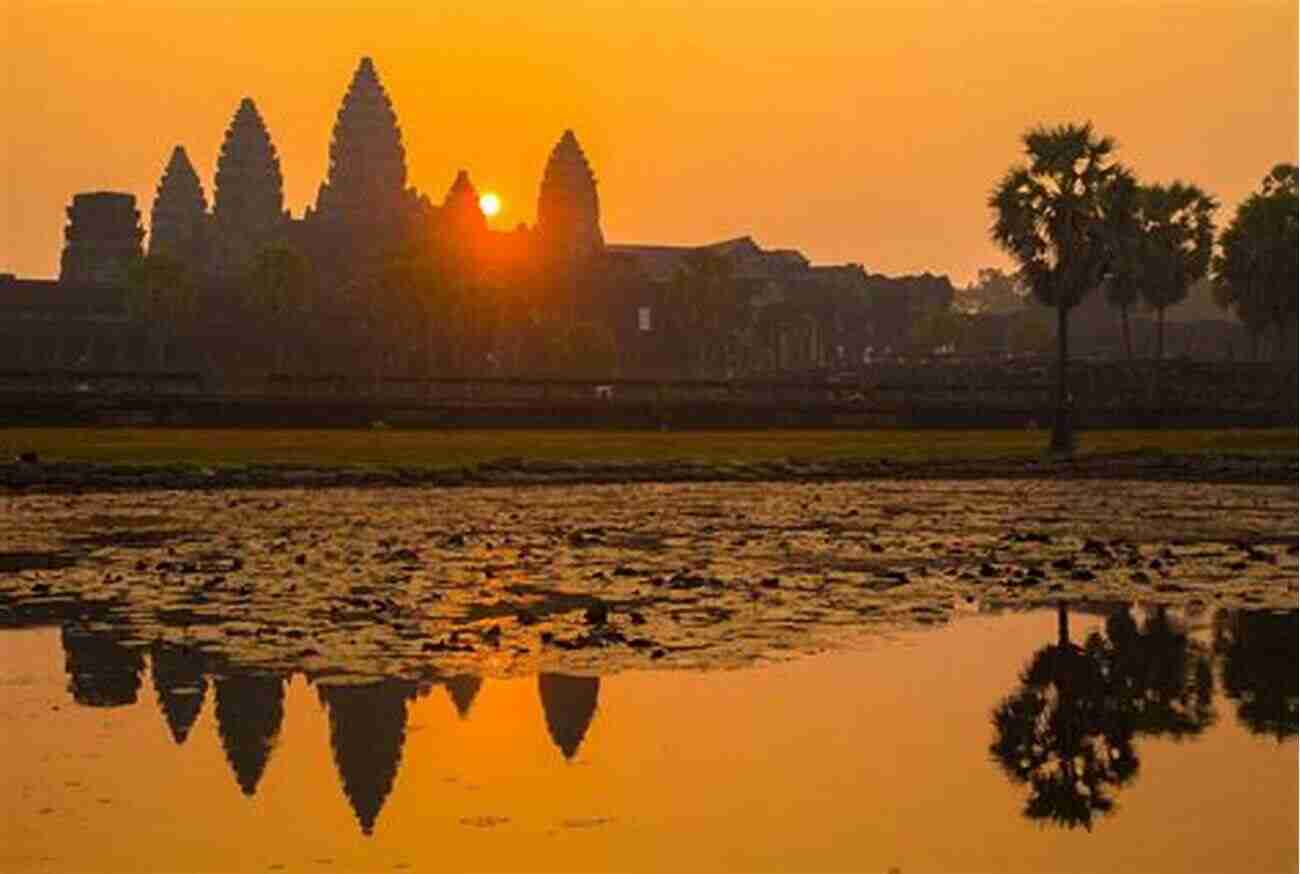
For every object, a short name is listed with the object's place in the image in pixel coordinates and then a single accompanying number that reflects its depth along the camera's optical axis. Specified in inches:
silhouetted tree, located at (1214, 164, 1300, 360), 3164.4
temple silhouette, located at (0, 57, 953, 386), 5319.9
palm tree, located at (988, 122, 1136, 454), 2244.1
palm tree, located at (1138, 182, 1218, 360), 3410.4
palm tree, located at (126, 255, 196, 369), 5536.4
